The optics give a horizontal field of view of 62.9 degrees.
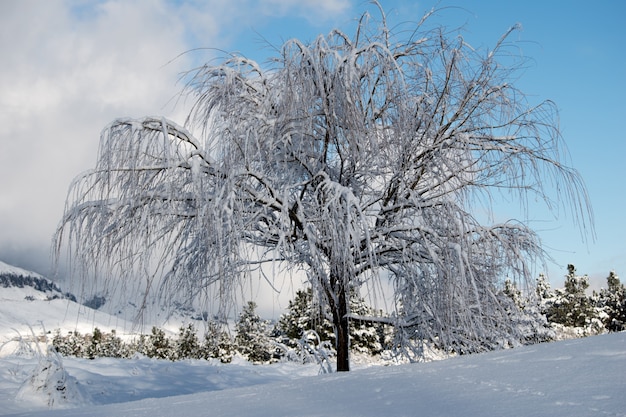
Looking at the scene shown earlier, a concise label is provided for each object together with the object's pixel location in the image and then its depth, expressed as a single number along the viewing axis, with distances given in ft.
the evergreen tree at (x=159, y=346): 133.18
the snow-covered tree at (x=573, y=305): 109.06
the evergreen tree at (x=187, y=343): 133.59
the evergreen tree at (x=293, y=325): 75.97
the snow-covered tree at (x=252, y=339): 111.24
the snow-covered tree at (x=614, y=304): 115.96
